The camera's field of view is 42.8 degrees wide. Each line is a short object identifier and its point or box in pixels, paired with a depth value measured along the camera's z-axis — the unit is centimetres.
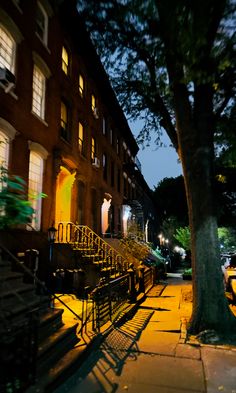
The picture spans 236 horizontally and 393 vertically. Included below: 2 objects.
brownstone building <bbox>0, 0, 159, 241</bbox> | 916
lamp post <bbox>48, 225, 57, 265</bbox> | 940
